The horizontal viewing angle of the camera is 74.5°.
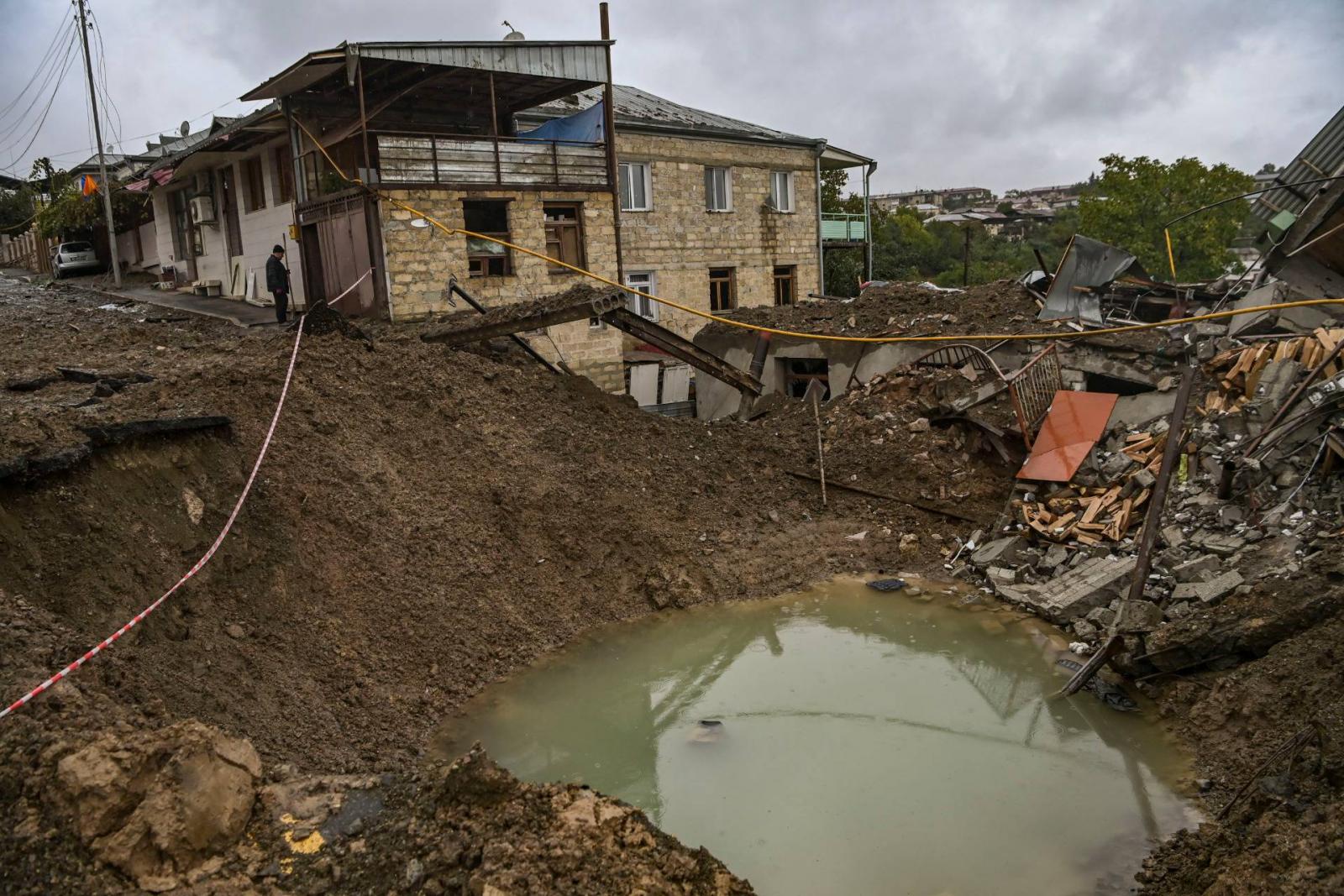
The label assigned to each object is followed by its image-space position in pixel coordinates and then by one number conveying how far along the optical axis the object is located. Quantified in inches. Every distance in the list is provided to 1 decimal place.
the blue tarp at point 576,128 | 753.6
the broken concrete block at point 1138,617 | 318.7
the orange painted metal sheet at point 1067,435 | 451.5
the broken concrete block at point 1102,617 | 354.0
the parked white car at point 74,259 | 1144.8
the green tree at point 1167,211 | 1396.4
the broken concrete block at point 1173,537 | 374.3
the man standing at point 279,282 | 665.6
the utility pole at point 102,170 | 928.9
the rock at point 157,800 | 148.9
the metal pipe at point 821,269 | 1068.5
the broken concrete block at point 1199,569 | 350.0
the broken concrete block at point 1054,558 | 406.0
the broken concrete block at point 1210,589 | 333.1
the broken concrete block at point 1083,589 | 366.6
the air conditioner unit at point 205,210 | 914.1
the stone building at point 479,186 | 645.3
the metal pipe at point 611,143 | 715.4
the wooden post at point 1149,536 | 306.8
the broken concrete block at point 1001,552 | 421.1
